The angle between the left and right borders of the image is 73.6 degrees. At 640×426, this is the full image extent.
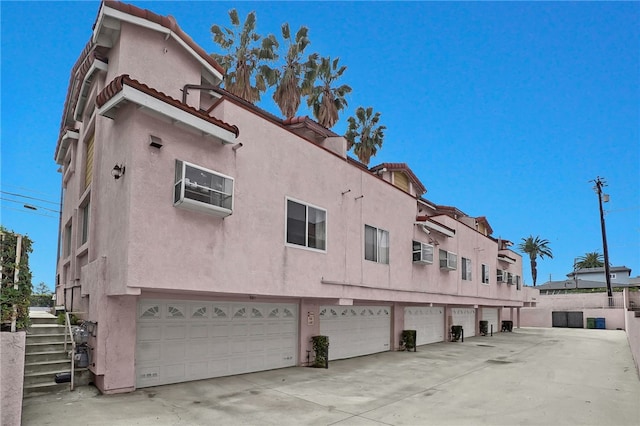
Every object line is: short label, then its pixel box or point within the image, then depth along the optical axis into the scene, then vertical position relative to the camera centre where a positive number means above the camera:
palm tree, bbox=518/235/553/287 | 77.81 +4.02
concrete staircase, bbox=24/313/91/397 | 8.83 -2.04
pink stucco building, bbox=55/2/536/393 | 8.97 +1.16
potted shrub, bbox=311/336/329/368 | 14.09 -2.68
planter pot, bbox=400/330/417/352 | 19.42 -3.17
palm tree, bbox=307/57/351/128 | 30.56 +12.50
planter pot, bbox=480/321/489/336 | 30.56 -4.06
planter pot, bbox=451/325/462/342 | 25.03 -3.58
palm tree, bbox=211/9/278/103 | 26.41 +13.20
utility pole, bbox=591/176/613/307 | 42.69 +4.41
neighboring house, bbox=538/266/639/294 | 61.16 -1.41
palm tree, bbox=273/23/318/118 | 27.50 +12.49
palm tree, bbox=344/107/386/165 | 35.66 +11.47
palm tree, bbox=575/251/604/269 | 88.50 +2.36
